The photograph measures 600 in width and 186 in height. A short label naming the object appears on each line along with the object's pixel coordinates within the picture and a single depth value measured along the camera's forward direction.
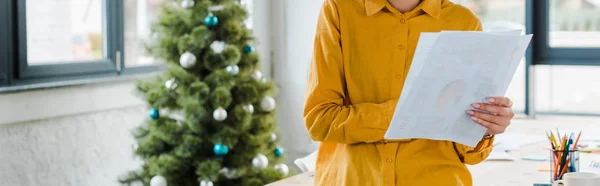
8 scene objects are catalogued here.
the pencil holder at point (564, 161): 1.87
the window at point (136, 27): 3.75
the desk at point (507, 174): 1.98
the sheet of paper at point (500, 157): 2.32
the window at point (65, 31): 3.21
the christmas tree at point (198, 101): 3.26
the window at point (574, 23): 4.34
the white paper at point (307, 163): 2.39
